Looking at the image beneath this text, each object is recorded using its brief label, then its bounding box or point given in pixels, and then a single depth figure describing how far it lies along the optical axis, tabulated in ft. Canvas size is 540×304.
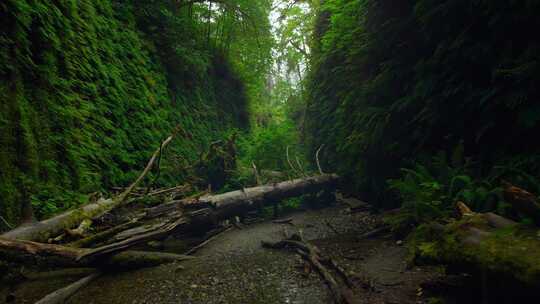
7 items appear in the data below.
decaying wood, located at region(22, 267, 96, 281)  10.59
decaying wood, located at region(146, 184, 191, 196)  20.33
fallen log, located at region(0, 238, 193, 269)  9.43
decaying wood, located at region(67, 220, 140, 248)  11.47
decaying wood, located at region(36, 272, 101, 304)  8.58
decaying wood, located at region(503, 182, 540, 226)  6.12
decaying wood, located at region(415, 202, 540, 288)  5.19
